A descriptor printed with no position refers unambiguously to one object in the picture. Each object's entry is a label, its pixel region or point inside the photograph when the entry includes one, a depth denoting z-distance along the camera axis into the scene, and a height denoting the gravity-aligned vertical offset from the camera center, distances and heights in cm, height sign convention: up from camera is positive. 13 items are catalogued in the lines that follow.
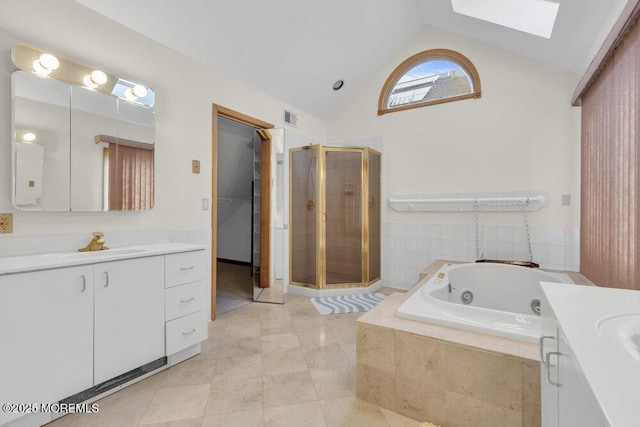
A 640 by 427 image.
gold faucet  180 -20
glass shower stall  348 -2
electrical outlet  153 -5
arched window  327 +157
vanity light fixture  160 +85
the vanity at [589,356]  40 -25
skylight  230 +168
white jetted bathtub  143 -54
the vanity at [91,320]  125 -55
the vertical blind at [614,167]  143 +28
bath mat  293 -96
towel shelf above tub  289 +13
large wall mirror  160 +45
